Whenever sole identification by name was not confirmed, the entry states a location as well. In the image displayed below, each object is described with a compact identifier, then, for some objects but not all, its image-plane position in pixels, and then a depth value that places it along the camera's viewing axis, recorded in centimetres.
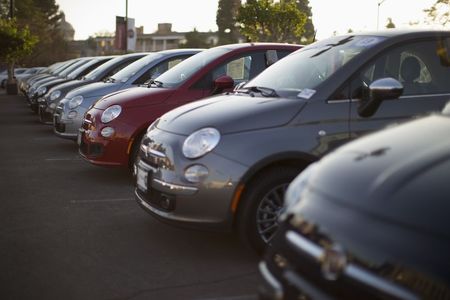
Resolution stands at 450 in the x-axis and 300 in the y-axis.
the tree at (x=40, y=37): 5394
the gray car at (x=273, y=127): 432
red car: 717
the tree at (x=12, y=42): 2931
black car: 183
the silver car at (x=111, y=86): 949
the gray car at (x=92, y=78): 1230
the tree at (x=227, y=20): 9262
